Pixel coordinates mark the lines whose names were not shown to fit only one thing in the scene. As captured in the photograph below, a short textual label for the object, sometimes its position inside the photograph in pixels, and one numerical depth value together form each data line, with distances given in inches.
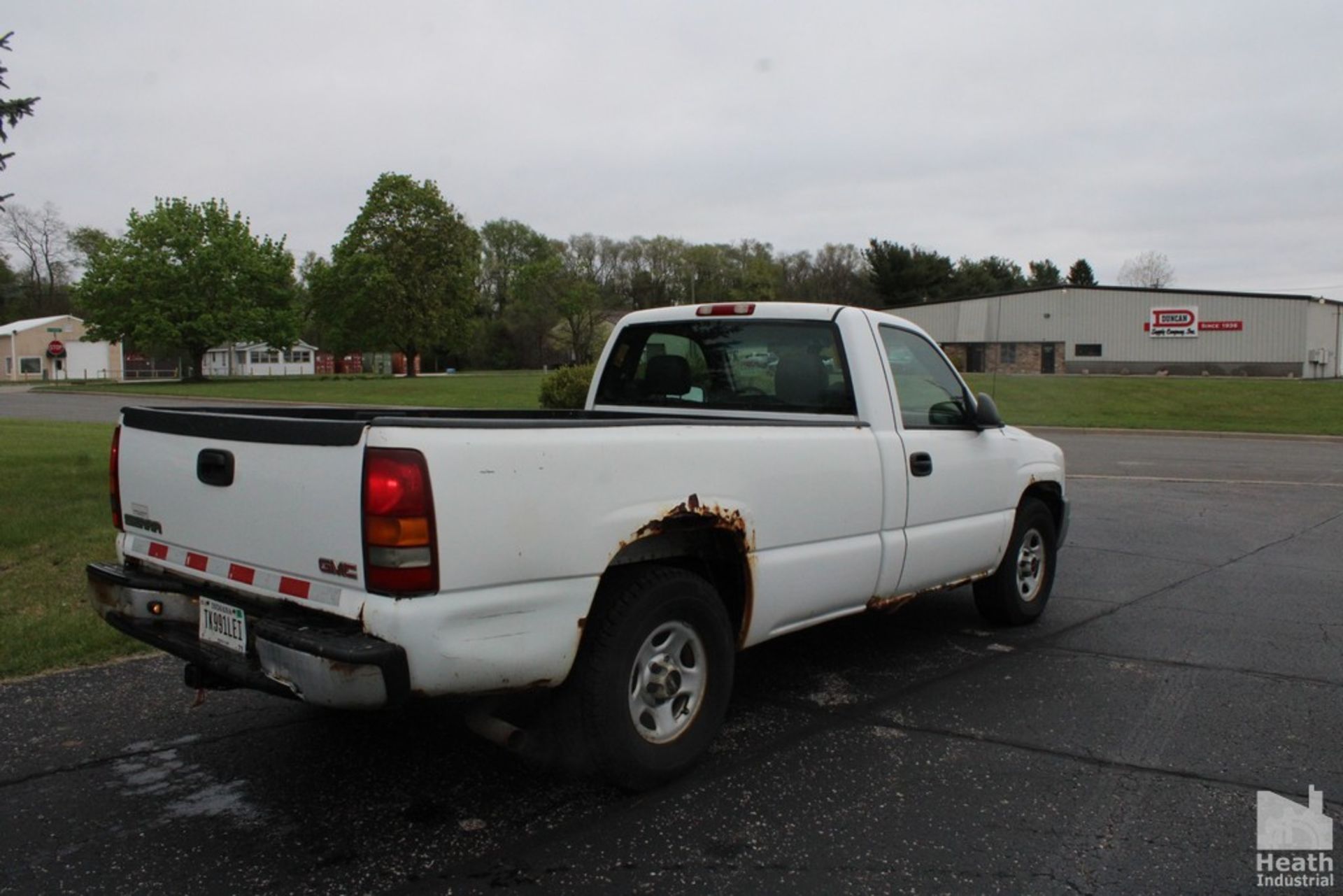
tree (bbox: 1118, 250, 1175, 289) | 3314.5
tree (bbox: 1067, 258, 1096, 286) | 3881.2
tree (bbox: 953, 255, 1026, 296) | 3054.6
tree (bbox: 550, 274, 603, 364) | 2085.4
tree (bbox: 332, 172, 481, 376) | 2378.2
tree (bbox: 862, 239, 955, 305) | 2792.8
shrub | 694.5
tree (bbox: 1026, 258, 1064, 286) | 3887.8
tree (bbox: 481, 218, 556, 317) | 3919.8
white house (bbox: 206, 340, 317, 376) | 3383.4
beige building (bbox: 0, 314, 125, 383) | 2731.3
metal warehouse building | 2026.3
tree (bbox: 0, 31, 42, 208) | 315.9
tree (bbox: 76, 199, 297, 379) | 1987.0
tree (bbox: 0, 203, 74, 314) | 3319.4
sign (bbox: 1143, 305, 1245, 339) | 2079.2
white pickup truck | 123.9
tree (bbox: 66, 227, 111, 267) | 3341.5
